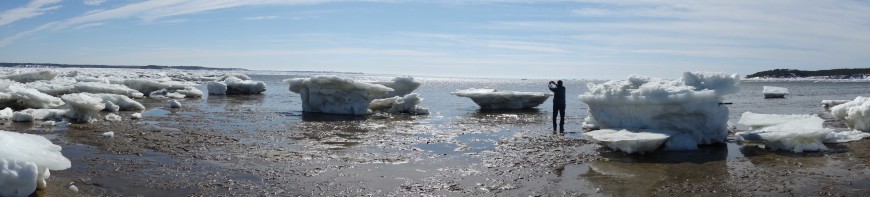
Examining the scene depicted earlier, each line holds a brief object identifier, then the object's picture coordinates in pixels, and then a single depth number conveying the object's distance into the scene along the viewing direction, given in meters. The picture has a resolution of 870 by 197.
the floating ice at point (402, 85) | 26.42
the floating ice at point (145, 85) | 32.94
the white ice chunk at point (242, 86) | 37.12
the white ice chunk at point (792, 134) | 10.83
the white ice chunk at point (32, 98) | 18.20
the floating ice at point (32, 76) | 36.81
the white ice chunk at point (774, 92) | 39.17
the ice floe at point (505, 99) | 24.42
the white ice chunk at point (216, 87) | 35.62
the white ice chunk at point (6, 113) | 15.47
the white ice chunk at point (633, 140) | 10.40
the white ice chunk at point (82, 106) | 14.99
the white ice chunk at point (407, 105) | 21.28
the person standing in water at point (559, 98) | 15.33
